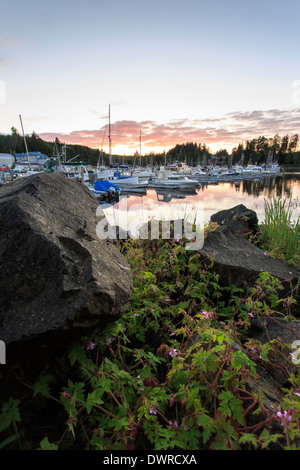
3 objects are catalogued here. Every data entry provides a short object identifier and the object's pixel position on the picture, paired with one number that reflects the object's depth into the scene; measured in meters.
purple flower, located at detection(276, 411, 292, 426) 1.40
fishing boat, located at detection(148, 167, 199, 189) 42.42
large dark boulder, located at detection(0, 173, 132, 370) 1.83
